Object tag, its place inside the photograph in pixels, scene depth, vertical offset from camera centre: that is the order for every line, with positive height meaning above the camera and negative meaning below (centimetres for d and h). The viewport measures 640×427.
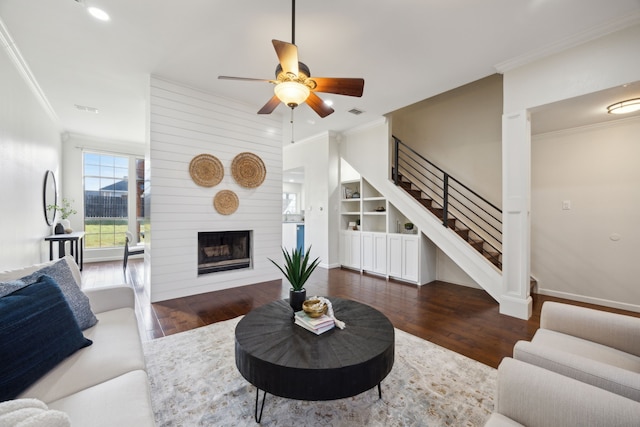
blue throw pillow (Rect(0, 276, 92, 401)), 109 -58
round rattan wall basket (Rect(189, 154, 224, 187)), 387 +68
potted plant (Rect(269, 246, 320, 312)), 196 -47
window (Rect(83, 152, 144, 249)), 643 +41
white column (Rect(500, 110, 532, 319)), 305 -1
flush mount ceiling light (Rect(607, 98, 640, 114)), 295 +126
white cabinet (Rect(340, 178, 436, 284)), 461 -53
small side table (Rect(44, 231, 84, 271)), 462 -58
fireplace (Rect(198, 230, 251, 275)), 418 -62
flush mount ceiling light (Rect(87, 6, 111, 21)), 233 +185
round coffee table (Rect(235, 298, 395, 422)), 131 -78
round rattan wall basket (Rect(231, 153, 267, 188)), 429 +75
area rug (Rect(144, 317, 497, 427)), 158 -124
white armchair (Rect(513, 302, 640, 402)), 106 -70
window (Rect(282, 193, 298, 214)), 1083 +46
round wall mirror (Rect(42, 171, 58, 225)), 448 +36
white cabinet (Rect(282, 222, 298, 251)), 744 -61
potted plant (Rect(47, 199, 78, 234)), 490 +5
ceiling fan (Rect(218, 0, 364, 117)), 200 +111
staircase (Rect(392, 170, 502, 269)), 403 -19
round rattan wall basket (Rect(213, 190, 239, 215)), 411 +20
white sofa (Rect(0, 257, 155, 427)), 103 -79
